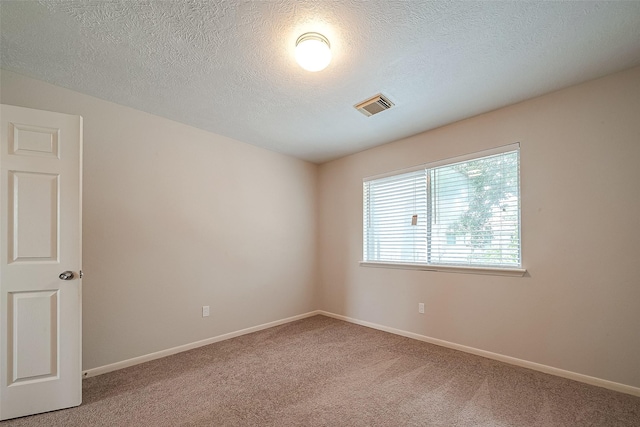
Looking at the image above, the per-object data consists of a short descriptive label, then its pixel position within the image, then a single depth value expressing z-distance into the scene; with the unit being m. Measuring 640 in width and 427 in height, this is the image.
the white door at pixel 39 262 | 1.92
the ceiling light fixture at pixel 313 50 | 1.80
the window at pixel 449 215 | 2.83
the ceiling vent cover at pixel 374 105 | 2.63
